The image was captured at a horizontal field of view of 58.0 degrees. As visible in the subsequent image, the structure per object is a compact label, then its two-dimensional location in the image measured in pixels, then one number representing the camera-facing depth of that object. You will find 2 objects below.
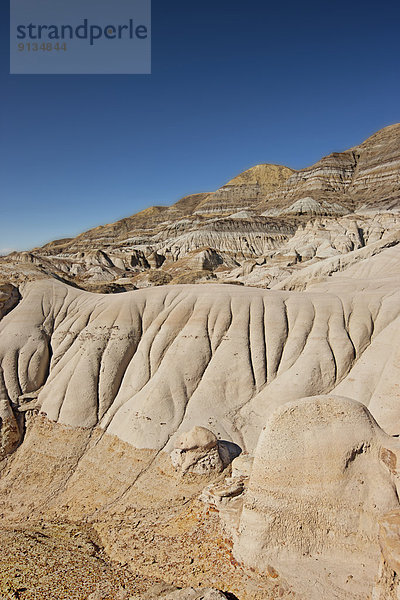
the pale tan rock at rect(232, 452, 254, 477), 9.35
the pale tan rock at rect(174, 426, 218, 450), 10.69
